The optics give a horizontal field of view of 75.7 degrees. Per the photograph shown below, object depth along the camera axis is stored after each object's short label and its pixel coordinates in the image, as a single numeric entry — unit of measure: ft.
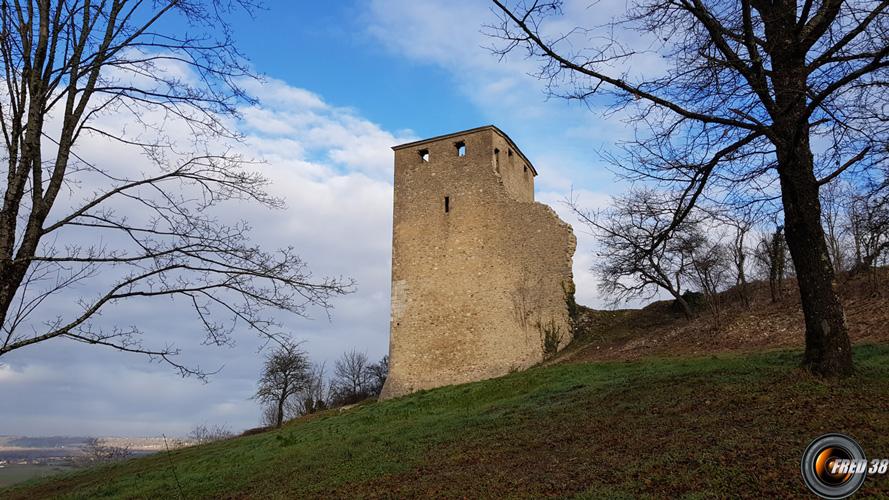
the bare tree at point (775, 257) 60.65
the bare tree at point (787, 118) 22.18
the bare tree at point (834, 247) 69.58
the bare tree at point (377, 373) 125.08
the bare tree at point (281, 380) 100.94
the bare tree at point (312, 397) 110.48
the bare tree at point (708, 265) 65.77
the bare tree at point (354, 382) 127.91
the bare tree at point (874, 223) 33.88
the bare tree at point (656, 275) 65.91
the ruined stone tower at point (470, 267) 69.41
